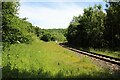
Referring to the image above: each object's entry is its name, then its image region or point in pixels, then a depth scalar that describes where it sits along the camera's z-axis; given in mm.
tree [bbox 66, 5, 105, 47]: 21725
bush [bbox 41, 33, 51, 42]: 55446
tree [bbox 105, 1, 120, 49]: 19222
